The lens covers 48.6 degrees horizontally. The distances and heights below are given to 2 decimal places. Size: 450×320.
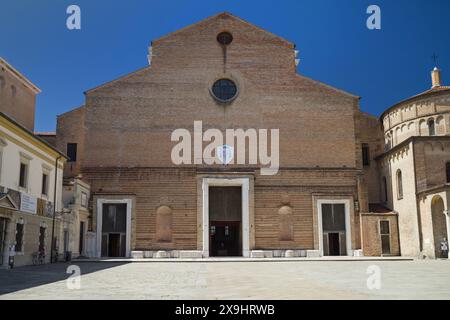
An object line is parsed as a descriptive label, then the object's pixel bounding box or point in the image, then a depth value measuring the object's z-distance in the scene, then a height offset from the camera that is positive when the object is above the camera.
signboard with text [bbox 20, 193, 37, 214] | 24.24 +2.20
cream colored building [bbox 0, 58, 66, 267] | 22.70 +3.32
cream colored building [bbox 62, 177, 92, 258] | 31.12 +1.96
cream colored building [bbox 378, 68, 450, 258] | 32.44 +5.36
